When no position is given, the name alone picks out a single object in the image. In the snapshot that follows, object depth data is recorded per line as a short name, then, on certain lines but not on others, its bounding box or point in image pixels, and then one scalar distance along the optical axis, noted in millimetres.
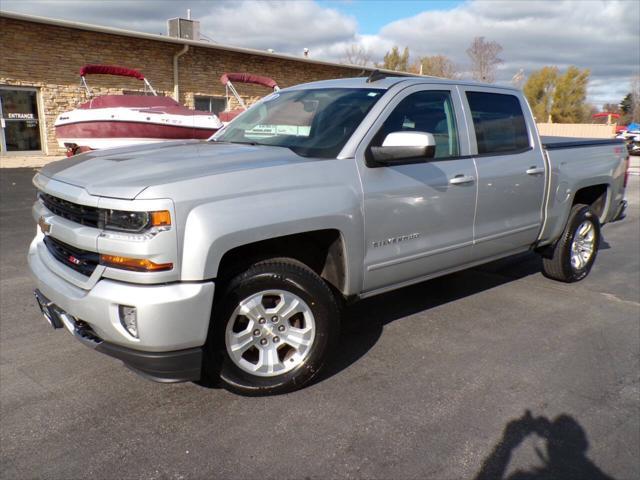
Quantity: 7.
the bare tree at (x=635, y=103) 75938
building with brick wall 15461
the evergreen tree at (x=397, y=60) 53469
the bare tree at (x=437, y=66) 52791
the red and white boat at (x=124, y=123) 11086
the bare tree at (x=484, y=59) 48188
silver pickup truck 2680
